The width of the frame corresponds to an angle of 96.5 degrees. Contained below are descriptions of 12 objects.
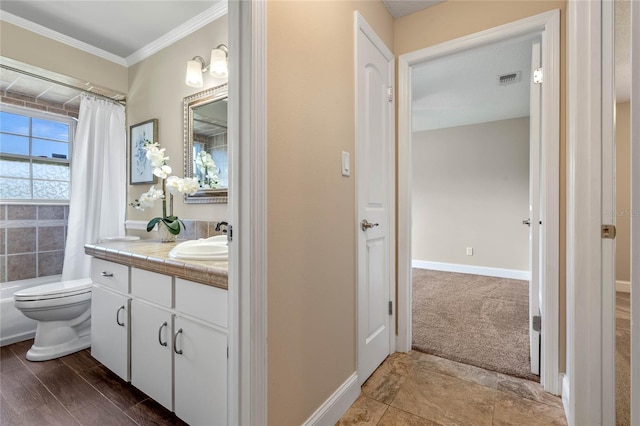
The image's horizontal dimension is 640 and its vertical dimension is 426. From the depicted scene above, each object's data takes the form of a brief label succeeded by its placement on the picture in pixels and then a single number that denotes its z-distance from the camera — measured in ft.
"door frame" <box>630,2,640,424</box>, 1.63
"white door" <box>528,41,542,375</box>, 5.45
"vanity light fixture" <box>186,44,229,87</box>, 6.42
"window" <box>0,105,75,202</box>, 8.37
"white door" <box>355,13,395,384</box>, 5.19
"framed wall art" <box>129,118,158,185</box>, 8.09
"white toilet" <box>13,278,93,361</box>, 6.07
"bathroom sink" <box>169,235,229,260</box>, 4.21
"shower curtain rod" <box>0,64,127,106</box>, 7.07
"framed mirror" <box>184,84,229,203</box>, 6.71
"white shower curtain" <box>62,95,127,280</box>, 8.14
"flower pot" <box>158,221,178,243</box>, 6.61
